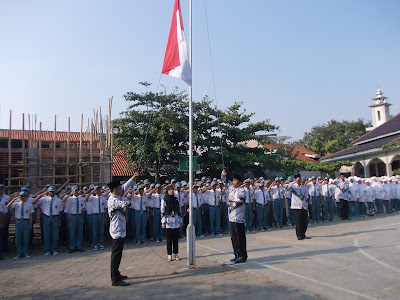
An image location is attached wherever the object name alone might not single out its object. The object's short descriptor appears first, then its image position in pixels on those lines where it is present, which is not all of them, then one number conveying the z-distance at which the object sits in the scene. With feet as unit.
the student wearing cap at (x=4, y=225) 30.40
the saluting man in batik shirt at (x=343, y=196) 48.34
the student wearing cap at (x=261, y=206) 41.11
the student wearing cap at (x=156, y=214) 35.42
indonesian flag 24.82
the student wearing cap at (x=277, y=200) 42.38
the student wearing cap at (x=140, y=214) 34.76
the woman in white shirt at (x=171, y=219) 25.77
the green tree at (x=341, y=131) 154.20
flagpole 23.03
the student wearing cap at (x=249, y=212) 40.11
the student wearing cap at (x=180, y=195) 35.90
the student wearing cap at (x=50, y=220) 30.35
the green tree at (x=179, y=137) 56.54
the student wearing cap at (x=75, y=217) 31.42
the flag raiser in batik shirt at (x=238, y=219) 24.08
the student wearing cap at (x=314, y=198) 46.34
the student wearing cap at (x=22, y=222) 29.25
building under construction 41.65
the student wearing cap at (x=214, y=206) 38.73
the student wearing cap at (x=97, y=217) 32.63
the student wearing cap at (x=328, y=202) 47.75
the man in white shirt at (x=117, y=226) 20.16
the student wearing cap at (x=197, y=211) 38.11
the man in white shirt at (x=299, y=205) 32.45
